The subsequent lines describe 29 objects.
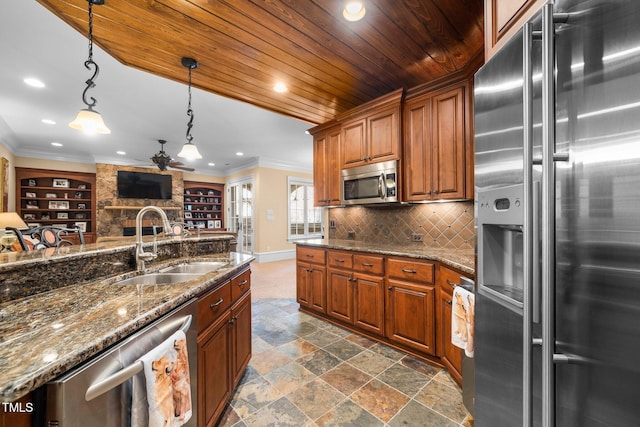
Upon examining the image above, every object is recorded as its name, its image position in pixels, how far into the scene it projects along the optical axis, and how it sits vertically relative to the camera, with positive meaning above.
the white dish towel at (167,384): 0.85 -0.61
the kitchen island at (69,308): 0.64 -0.37
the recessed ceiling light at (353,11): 1.66 +1.36
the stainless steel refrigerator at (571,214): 0.53 +0.00
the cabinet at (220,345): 1.32 -0.79
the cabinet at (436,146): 2.33 +0.66
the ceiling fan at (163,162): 5.13 +1.09
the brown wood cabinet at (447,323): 1.83 -0.87
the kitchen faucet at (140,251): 1.61 -0.23
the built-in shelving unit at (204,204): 8.93 +0.37
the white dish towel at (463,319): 1.45 -0.63
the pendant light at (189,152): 3.00 +0.75
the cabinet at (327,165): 3.35 +0.66
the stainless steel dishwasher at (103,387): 0.63 -0.48
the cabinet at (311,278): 3.00 -0.79
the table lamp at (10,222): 3.27 -0.08
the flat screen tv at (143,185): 7.24 +0.87
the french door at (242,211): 7.56 +0.09
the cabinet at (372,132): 2.74 +0.95
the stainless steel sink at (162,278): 1.68 -0.44
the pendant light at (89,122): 2.04 +0.75
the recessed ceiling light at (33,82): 3.03 +1.62
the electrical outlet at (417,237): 2.82 -0.27
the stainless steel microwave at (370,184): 2.73 +0.34
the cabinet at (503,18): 0.92 +0.78
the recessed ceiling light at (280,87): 2.67 +1.36
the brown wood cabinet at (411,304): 2.12 -0.80
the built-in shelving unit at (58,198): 6.47 +0.45
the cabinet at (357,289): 2.48 -0.79
